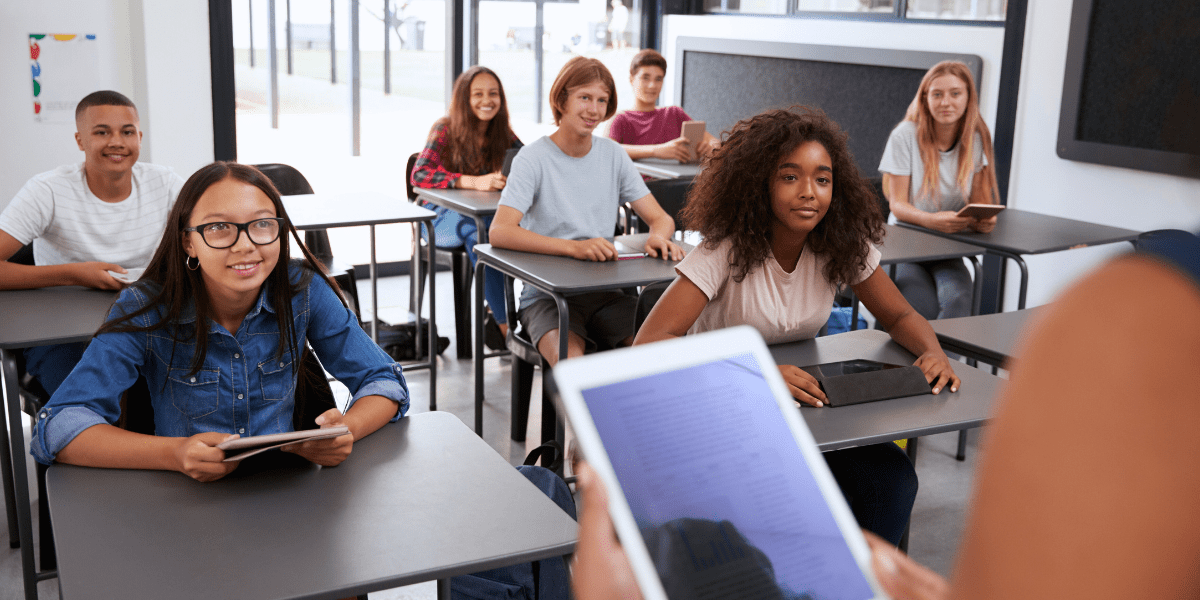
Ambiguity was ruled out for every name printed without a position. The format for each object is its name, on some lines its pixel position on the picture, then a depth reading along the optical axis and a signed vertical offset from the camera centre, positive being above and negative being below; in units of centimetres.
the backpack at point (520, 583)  168 -82
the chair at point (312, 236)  342 -54
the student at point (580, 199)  294 -33
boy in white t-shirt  264 -34
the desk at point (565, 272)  263 -49
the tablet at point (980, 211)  342 -36
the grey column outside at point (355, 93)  488 -2
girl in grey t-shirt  366 -19
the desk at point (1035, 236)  333 -44
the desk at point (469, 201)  358 -40
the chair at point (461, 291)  395 -78
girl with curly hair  211 -34
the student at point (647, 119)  489 -11
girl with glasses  159 -42
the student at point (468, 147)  394 -22
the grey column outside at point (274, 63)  466 +12
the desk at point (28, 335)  213 -54
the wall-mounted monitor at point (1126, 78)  370 +13
